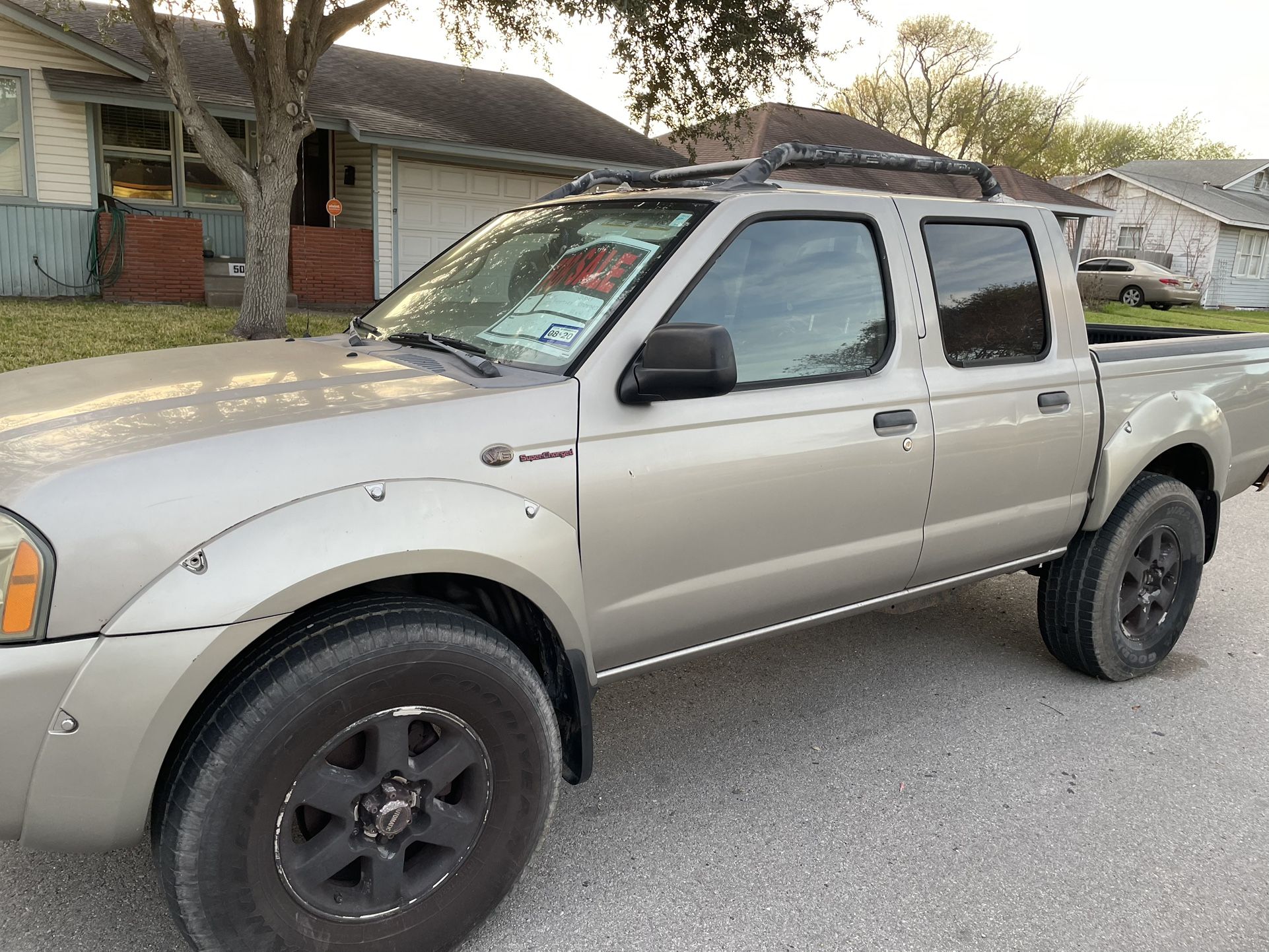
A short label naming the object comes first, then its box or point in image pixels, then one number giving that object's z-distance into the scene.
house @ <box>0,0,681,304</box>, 14.18
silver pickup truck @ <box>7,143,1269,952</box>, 2.02
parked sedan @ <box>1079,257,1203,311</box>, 30.25
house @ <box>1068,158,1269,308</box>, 37.81
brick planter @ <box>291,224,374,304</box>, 16.12
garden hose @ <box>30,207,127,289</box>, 14.46
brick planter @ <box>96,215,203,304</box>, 14.56
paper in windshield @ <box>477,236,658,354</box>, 2.82
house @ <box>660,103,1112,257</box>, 21.86
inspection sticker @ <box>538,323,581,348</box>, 2.79
